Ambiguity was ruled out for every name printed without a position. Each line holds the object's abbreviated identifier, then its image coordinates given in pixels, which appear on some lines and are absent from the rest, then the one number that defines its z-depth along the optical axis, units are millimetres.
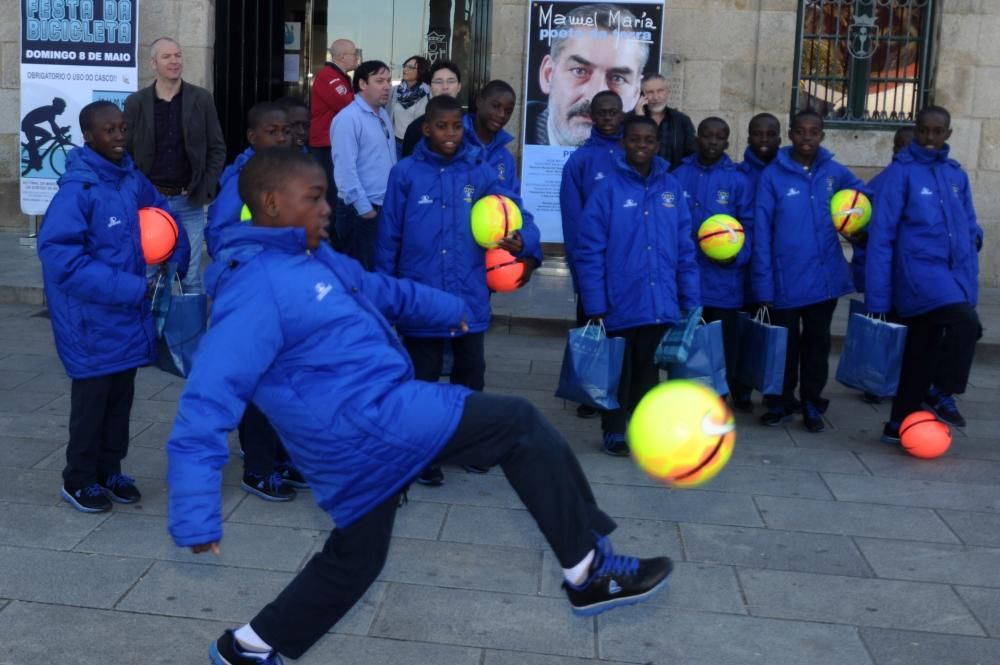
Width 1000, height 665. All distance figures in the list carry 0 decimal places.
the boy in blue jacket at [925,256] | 6703
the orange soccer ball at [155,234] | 5375
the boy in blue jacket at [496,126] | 6406
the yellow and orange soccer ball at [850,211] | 6969
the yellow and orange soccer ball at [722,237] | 6954
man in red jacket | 9570
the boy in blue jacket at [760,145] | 7316
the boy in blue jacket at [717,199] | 7219
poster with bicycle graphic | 11133
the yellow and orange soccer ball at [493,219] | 5680
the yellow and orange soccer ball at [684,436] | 3781
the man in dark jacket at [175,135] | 8500
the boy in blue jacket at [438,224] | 5852
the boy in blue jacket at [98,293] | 5039
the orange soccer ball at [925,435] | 6547
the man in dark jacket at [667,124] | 8406
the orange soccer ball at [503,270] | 5852
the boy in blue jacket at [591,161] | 7055
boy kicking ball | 3291
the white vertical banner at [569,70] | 11133
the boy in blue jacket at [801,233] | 7035
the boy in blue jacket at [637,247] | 6336
